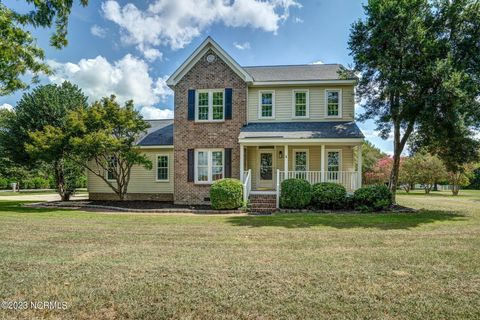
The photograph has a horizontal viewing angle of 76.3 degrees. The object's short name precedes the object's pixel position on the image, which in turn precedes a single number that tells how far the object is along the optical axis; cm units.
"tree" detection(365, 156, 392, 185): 3684
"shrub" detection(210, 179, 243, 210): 1370
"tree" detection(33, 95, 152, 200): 1533
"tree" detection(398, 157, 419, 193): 3288
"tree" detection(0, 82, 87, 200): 1877
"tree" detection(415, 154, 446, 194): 3145
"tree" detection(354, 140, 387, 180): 4281
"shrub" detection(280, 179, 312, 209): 1366
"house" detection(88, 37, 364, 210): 1628
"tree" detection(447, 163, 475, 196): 2998
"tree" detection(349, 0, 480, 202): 1217
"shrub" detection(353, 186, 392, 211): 1334
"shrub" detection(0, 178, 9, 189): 3610
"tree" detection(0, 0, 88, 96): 741
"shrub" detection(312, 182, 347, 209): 1362
